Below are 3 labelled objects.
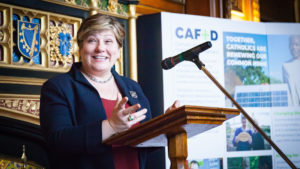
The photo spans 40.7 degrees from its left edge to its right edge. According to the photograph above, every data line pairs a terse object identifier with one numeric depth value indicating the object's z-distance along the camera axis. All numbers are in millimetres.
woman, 1359
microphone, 1908
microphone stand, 1847
